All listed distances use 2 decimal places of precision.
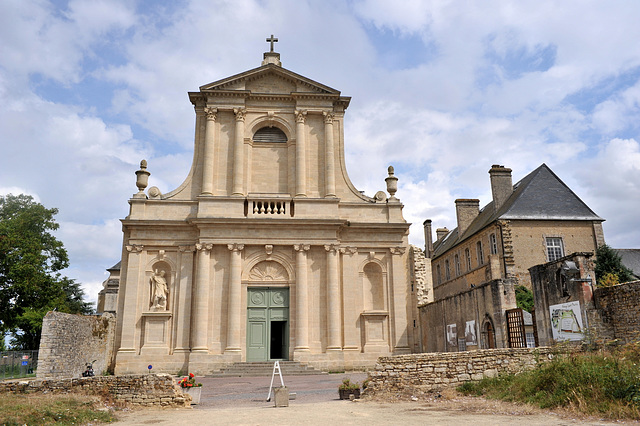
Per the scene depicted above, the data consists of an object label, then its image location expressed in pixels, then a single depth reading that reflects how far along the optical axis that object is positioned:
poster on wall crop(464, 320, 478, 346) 17.69
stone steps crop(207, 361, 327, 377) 19.34
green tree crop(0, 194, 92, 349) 29.62
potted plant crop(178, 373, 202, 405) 11.71
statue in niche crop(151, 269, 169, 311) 21.05
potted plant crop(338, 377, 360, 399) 11.66
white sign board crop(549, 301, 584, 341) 12.45
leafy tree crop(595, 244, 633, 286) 25.39
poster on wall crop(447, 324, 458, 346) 19.77
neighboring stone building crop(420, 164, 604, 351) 19.88
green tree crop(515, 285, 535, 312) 25.75
